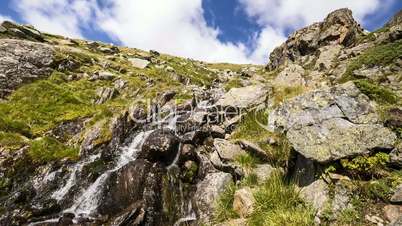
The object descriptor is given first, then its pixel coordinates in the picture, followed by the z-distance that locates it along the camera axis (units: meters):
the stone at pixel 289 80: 20.84
